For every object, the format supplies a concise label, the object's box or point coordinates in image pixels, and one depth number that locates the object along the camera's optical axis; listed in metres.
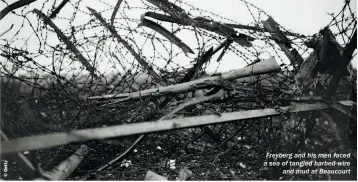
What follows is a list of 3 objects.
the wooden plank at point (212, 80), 2.84
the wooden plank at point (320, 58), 3.02
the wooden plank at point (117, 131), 2.08
